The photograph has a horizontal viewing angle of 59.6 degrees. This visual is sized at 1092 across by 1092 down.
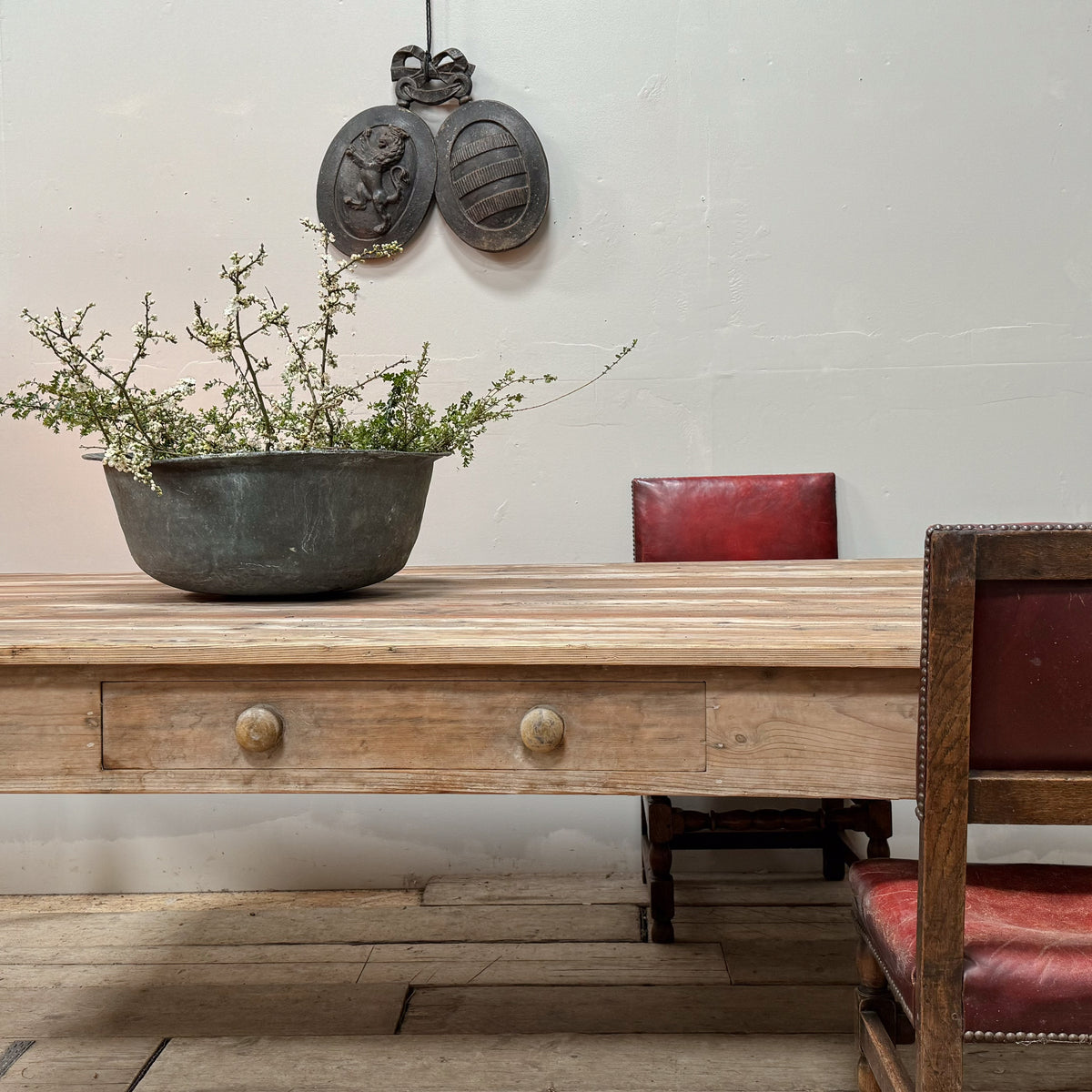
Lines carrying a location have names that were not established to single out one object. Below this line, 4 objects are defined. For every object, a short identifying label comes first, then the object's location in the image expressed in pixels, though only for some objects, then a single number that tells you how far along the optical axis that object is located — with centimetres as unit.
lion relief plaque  216
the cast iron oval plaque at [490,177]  214
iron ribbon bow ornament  215
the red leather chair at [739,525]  192
